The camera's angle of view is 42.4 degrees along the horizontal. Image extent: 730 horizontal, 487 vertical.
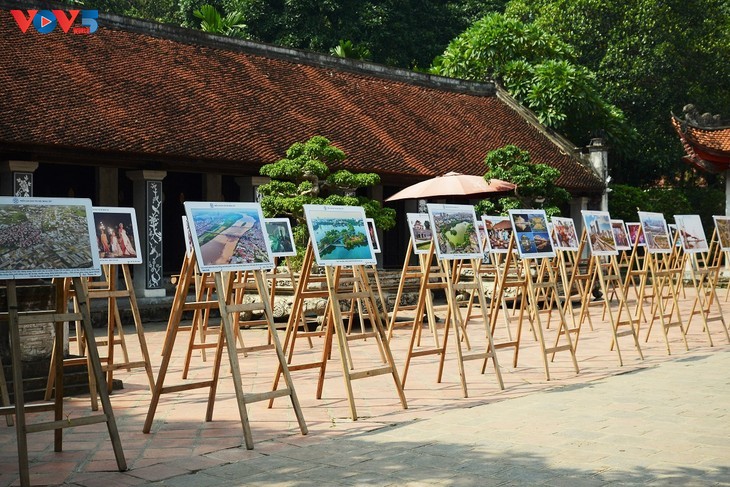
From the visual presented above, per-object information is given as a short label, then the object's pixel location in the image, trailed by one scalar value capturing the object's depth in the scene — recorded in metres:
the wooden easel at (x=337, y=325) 6.89
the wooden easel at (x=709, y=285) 11.45
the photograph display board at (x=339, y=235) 7.23
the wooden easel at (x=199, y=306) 6.54
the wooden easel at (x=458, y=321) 7.69
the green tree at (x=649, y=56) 31.62
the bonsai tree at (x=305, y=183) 14.81
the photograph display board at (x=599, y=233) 10.66
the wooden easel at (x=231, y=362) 6.00
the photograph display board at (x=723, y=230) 13.28
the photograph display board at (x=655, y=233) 11.61
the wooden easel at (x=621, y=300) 9.88
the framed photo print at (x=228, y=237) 6.43
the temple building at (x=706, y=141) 23.05
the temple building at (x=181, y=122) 15.39
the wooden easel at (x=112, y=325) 7.71
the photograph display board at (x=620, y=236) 12.04
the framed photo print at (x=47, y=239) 5.53
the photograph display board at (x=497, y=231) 10.81
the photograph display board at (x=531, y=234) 9.27
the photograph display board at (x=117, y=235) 8.21
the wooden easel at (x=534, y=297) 8.65
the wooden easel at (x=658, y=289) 10.71
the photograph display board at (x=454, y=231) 8.30
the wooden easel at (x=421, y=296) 7.94
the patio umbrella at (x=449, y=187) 15.97
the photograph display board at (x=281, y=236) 11.44
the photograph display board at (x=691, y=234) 12.08
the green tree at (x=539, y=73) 28.20
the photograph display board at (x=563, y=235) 11.01
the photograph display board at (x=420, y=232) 9.86
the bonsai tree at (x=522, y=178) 19.55
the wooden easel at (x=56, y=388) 5.05
